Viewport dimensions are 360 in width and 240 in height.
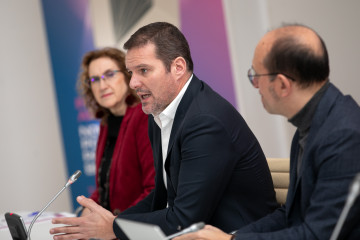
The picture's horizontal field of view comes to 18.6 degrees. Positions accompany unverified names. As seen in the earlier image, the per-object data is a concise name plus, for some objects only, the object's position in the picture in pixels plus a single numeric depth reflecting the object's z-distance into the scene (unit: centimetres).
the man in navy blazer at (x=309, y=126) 232
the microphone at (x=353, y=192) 216
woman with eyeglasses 319
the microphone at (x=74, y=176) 263
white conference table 281
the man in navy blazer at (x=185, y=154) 255
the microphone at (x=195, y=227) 231
